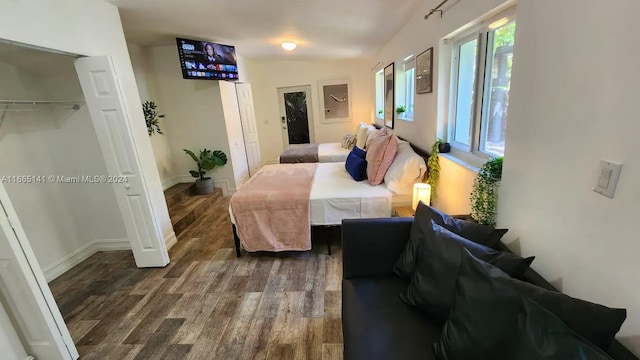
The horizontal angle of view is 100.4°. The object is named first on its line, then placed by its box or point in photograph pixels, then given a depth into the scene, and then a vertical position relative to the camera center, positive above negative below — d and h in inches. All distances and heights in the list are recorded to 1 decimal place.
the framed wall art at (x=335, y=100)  247.0 +5.5
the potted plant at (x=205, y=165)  163.5 -28.9
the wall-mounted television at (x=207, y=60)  135.8 +30.4
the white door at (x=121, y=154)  83.2 -9.7
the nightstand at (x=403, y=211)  90.9 -37.6
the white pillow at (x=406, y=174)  96.0 -25.6
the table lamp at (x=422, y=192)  85.1 -28.9
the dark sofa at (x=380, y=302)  42.9 -38.1
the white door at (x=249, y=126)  196.5 -8.9
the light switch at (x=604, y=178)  33.0 -11.4
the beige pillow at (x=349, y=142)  198.4 -26.6
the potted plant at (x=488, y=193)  59.3 -21.6
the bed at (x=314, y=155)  183.5 -31.6
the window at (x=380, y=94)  209.1 +6.2
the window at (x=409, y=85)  125.2 +7.5
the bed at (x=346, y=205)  96.9 -34.9
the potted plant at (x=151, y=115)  145.6 +3.7
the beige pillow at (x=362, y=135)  174.4 -20.8
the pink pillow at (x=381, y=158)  104.4 -21.2
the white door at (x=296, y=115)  250.2 -4.9
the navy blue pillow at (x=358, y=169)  112.6 -26.6
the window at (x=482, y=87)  65.8 +1.8
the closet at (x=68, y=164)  85.4 -12.6
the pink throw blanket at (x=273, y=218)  97.3 -37.8
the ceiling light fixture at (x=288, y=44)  154.6 +36.9
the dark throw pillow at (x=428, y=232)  50.9 -26.1
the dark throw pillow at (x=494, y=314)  28.9 -26.6
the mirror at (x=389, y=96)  164.3 +3.4
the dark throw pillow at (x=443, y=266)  42.9 -28.5
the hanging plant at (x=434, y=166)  92.3 -22.9
